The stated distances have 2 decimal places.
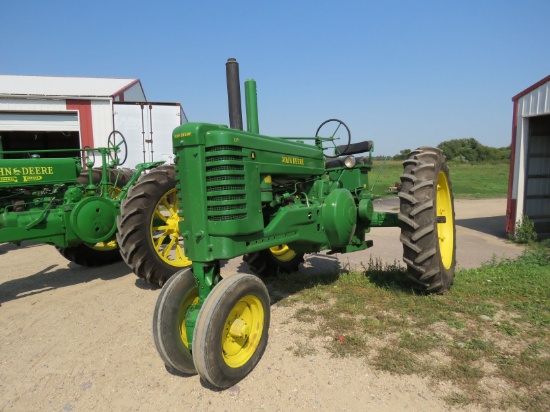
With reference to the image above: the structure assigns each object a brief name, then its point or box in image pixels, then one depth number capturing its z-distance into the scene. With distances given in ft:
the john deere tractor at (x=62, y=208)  15.93
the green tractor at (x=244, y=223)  8.62
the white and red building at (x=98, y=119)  39.29
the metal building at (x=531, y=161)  25.22
